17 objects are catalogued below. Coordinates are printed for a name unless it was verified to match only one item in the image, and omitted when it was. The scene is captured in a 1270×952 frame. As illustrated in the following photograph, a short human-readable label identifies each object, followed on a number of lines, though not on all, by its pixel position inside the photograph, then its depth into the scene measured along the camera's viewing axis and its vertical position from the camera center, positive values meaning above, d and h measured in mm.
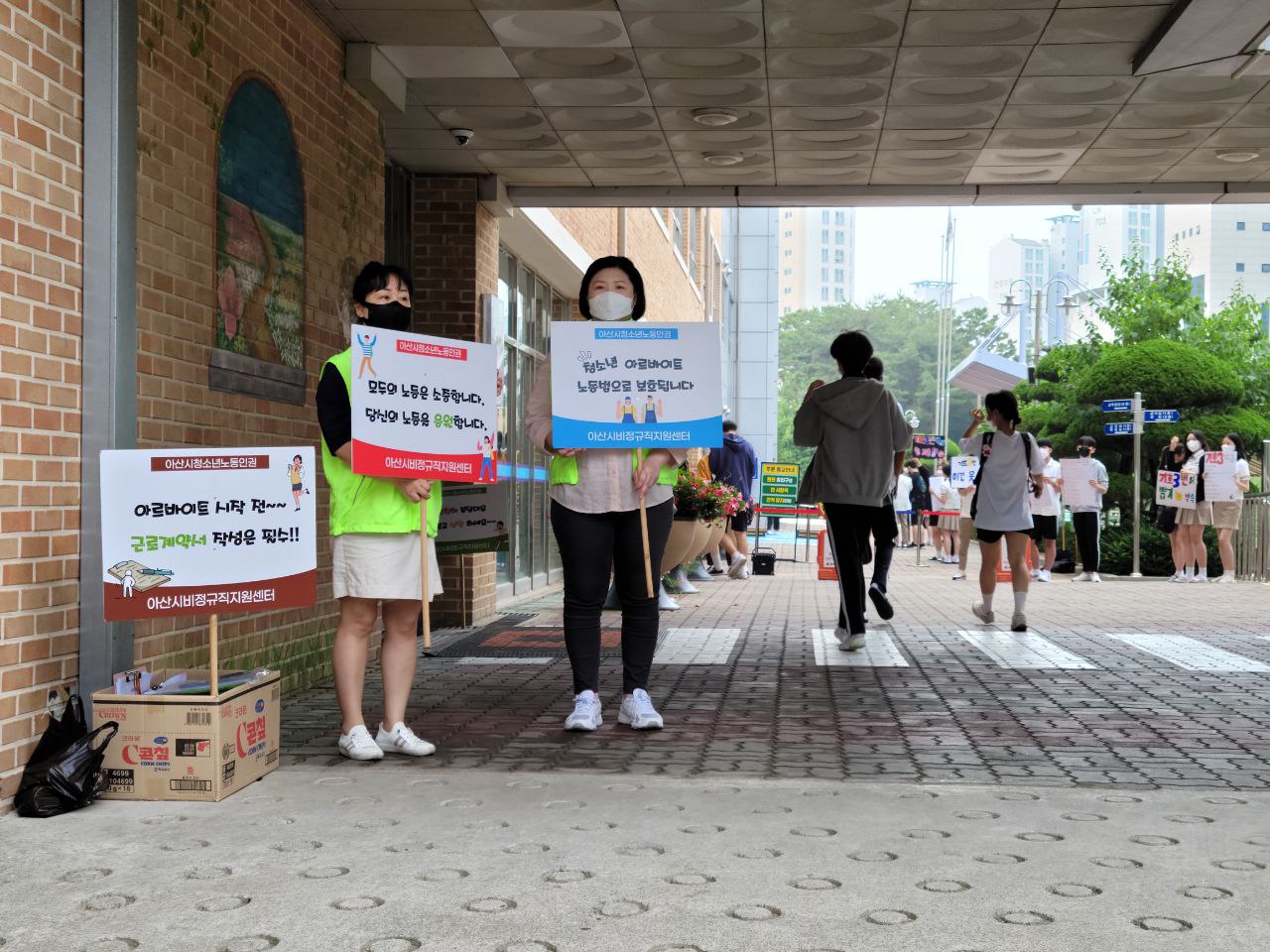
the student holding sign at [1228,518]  17969 -446
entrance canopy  8039 +2594
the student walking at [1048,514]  17623 -398
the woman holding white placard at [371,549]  5441 -261
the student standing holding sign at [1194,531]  18344 -634
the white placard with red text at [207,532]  4777 -172
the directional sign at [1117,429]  20728 +784
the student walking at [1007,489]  11055 -51
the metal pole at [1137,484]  19984 -20
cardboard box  4781 -900
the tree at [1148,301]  31109 +4199
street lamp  48531 +6218
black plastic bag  4574 -940
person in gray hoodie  9227 +166
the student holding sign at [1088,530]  18969 -639
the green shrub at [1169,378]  23125 +1719
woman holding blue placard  6086 -197
